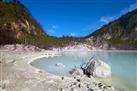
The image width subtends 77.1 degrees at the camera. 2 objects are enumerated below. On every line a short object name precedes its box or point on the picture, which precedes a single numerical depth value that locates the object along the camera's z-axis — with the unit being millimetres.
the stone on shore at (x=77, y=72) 8517
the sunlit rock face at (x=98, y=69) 8661
